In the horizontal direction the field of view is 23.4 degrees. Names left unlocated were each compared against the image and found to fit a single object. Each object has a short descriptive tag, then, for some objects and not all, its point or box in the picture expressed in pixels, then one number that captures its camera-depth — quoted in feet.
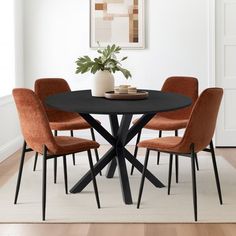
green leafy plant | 15.48
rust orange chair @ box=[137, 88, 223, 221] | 12.92
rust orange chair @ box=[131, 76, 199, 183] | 16.87
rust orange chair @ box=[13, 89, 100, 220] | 12.89
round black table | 13.34
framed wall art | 22.08
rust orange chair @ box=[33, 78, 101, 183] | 16.77
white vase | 15.71
